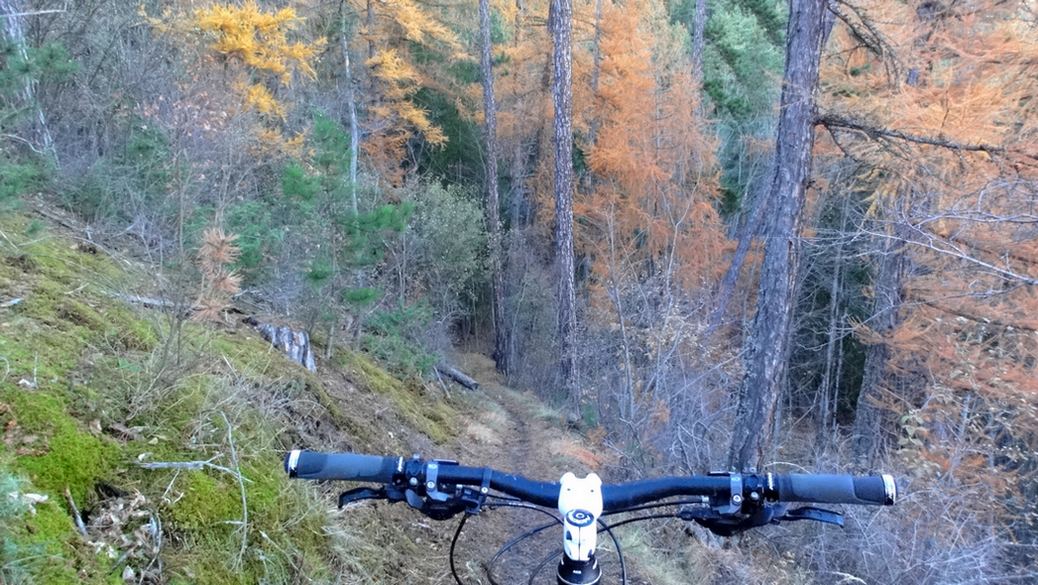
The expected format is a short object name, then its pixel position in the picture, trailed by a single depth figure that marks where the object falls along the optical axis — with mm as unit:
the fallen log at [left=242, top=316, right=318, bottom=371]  6598
